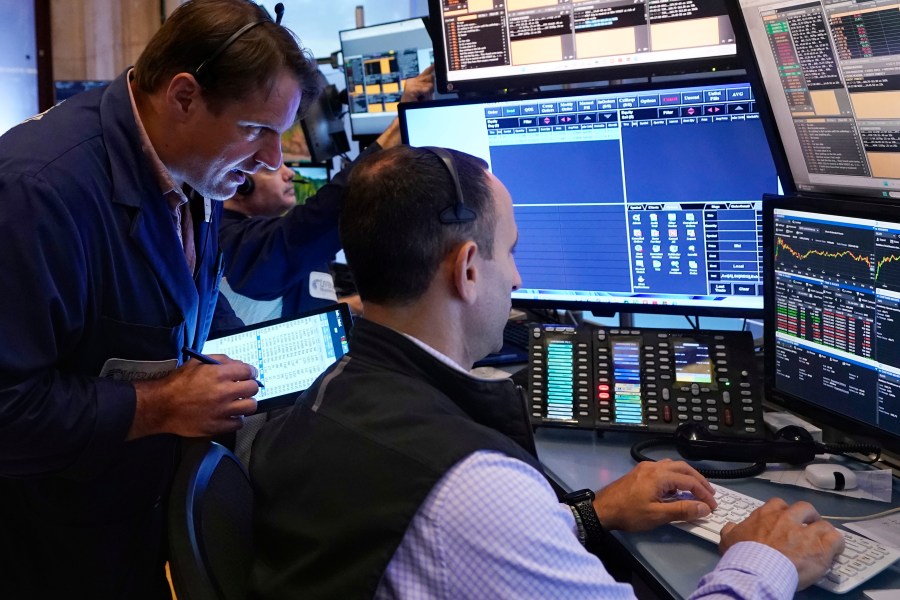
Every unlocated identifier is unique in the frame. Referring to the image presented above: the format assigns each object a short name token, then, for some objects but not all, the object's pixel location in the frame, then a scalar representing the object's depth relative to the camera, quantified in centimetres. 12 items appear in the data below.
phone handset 144
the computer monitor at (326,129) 356
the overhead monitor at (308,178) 370
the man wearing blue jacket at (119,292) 125
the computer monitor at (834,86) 125
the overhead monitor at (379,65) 310
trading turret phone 157
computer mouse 137
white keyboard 109
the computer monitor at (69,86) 437
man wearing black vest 86
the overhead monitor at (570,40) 167
